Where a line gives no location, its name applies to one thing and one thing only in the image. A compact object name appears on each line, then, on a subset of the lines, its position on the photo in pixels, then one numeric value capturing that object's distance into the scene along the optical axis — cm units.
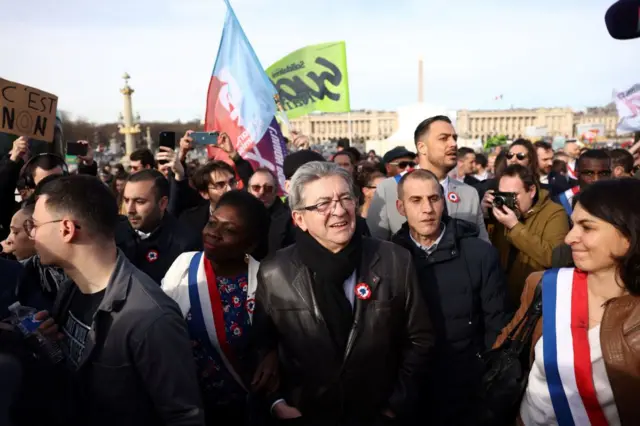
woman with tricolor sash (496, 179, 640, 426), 193
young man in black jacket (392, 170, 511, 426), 296
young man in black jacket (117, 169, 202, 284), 338
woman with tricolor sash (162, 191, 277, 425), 258
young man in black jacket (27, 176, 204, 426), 188
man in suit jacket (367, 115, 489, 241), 391
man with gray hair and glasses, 239
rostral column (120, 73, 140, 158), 2859
